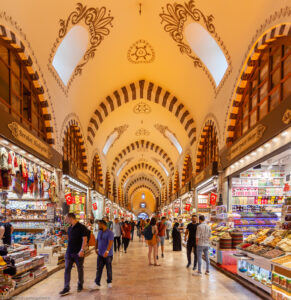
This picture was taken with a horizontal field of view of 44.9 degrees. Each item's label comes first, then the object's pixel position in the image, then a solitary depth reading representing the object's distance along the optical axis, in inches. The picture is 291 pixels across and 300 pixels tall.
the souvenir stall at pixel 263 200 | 190.2
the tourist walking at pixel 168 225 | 617.9
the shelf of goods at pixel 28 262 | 190.9
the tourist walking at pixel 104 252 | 217.8
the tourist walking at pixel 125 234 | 434.6
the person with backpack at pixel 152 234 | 315.9
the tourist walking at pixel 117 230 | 418.1
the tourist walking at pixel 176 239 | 455.5
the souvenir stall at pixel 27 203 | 212.2
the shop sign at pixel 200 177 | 456.8
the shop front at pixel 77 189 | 393.5
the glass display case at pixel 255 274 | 195.6
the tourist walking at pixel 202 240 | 270.8
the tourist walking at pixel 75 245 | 204.7
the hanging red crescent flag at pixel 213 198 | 384.5
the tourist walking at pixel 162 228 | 384.2
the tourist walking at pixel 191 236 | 295.0
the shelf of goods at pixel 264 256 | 180.5
